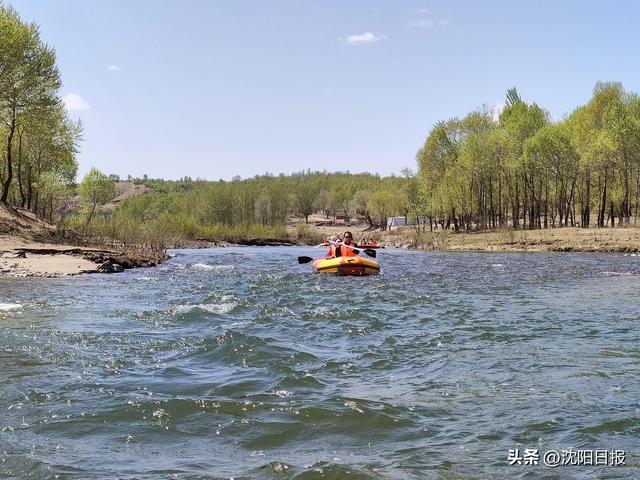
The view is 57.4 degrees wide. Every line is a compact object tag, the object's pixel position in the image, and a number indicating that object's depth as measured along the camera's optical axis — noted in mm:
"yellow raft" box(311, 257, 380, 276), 26500
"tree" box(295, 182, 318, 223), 139000
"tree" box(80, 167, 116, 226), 71562
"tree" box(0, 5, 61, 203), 32719
